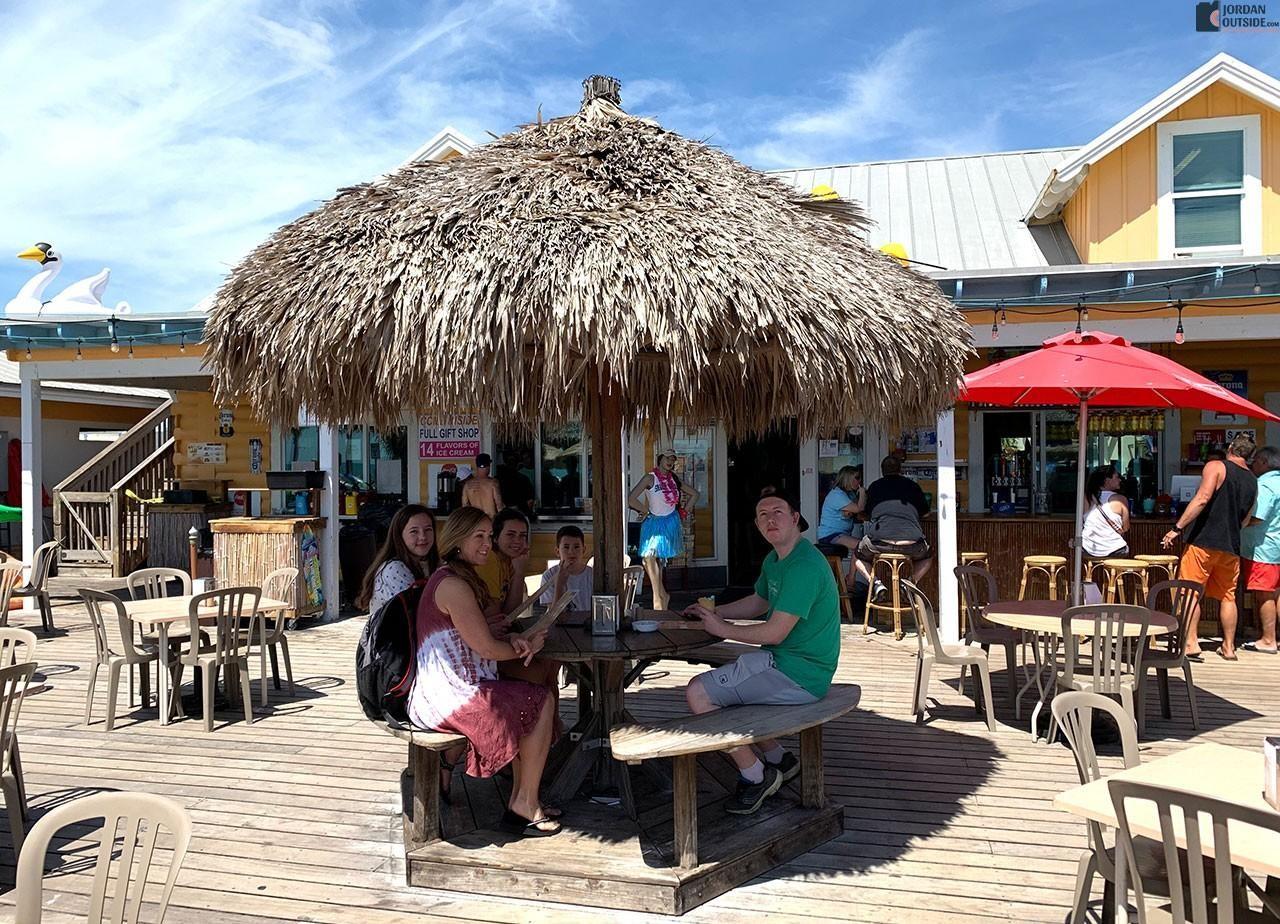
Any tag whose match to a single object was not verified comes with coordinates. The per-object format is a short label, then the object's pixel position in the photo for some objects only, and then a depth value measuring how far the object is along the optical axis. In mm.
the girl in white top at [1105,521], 7809
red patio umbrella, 5449
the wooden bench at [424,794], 3736
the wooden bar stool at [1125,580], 7762
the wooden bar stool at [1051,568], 8430
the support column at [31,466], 10320
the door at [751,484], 11406
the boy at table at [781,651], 3936
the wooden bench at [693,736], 3420
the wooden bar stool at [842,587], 9555
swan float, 11062
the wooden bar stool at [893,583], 8641
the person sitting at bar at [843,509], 9570
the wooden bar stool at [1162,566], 7873
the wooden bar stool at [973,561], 8626
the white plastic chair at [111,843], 2123
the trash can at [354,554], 11531
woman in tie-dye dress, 3691
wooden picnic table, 4074
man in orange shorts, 7590
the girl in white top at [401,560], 4371
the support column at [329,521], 9648
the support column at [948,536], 8266
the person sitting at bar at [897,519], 8703
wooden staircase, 11977
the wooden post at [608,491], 4488
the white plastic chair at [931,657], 5738
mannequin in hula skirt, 9219
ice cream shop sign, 12031
